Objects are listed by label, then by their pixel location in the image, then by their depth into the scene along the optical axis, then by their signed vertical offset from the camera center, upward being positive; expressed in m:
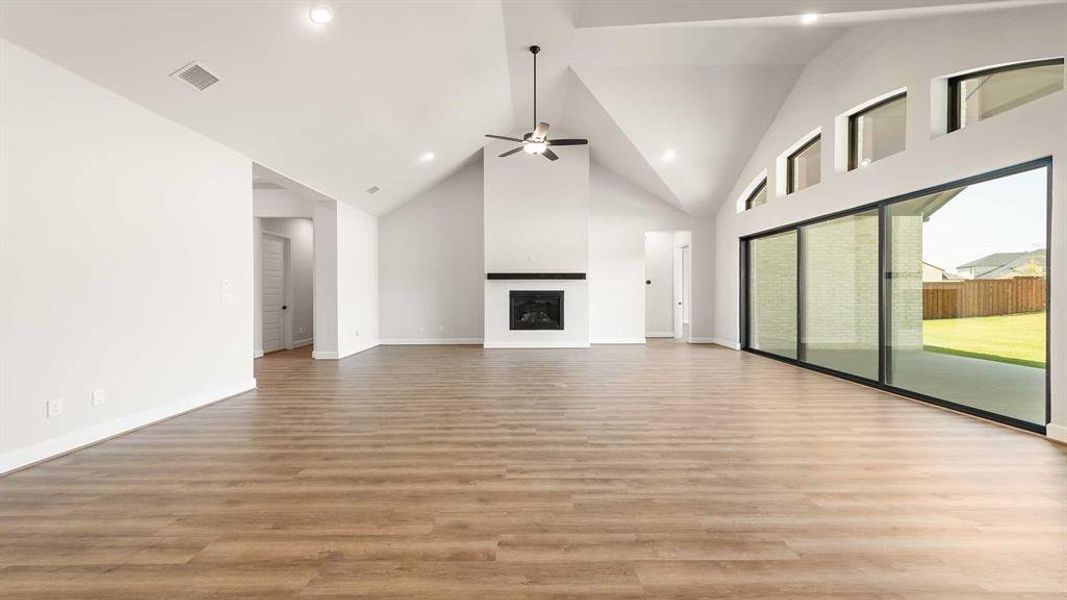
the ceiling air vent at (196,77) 3.61 +1.80
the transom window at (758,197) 8.00 +1.78
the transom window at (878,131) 4.91 +1.87
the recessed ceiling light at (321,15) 3.66 +2.30
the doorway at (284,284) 8.35 +0.28
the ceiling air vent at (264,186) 8.04 +1.98
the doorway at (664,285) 10.83 +0.26
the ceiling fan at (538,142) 5.89 +2.08
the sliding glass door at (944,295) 3.71 +0.00
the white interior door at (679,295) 10.69 +0.02
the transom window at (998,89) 3.54 +1.72
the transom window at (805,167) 6.36 +1.88
